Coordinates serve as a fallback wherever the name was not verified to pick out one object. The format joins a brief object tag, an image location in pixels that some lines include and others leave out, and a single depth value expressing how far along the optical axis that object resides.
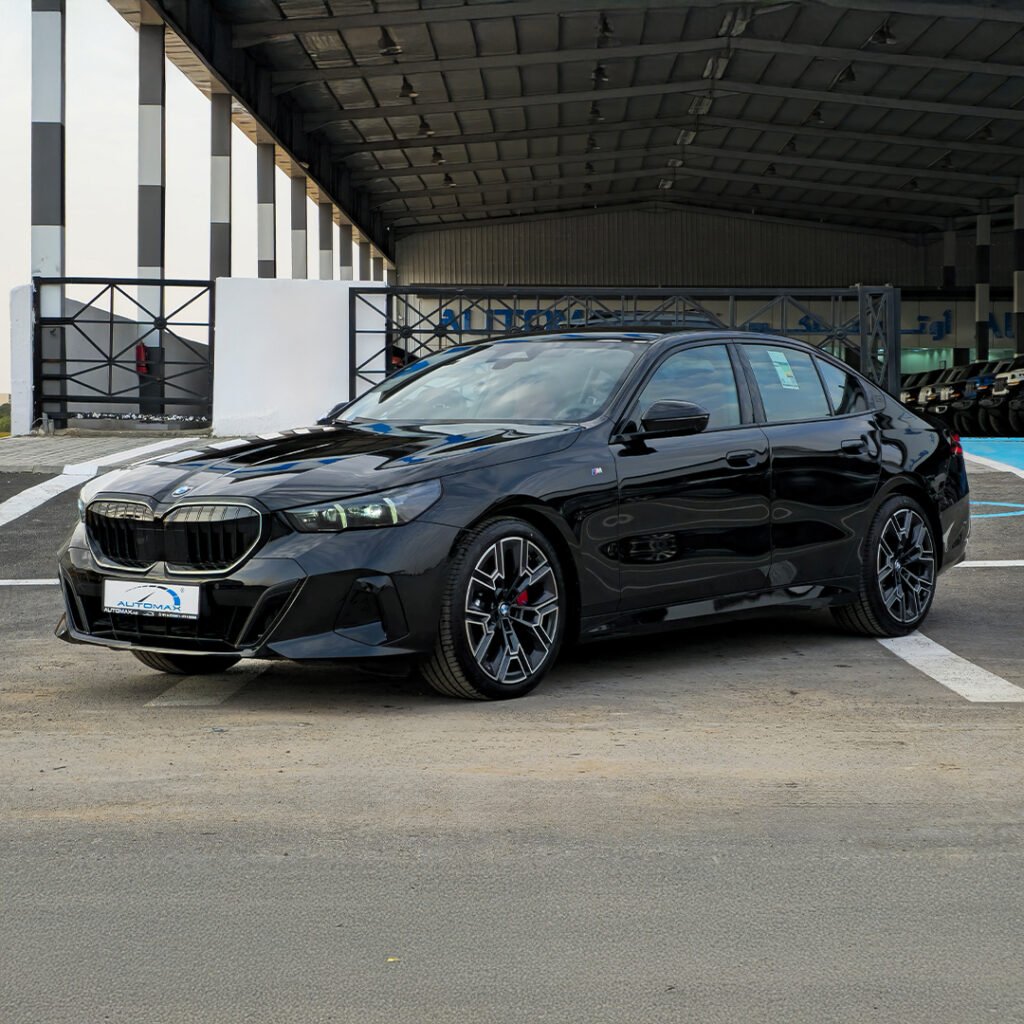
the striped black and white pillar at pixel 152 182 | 23.70
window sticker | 7.33
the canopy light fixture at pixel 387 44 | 30.39
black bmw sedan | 5.53
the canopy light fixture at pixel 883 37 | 31.46
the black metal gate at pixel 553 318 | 21.91
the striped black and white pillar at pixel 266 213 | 35.66
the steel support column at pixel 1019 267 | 49.25
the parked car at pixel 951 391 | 31.61
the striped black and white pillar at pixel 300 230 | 40.00
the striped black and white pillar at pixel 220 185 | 30.17
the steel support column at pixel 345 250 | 49.59
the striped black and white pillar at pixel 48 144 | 22.03
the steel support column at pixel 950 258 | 58.00
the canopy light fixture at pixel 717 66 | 34.59
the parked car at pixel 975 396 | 30.16
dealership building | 22.11
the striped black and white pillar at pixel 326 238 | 46.00
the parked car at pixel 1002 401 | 28.70
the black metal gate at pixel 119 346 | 22.12
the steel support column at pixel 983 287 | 54.19
